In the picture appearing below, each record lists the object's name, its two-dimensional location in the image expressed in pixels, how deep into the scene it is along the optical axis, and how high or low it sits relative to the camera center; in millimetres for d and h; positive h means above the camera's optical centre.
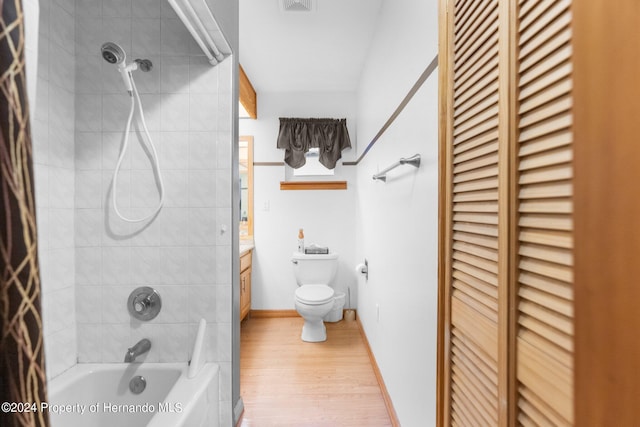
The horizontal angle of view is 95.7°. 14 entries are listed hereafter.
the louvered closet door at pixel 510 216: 408 -2
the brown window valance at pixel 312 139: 3193 +826
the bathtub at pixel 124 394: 1285 -860
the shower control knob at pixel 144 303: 1488 -470
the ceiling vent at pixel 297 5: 1836 +1346
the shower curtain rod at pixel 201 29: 1071 +782
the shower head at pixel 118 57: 1229 +673
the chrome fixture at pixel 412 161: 1204 +227
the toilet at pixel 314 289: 2484 -709
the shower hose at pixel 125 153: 1434 +272
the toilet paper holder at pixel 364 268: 2633 -503
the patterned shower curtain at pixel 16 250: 244 -34
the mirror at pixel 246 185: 3246 +312
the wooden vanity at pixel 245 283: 2809 -724
